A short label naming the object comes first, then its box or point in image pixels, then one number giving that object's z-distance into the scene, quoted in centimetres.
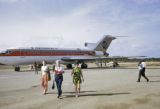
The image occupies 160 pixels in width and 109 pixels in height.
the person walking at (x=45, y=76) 766
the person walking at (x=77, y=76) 716
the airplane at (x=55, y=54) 2168
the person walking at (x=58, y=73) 706
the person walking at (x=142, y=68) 1126
